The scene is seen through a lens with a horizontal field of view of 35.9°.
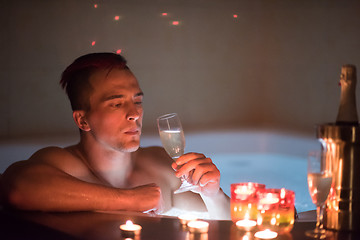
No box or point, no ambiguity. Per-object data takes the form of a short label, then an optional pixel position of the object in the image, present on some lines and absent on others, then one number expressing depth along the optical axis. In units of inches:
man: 65.1
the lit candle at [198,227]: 53.8
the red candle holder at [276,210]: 54.6
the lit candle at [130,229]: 52.6
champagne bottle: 53.0
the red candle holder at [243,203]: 56.3
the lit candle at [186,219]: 56.4
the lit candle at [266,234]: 51.7
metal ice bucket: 54.4
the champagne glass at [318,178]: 52.0
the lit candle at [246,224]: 54.4
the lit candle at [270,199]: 54.3
